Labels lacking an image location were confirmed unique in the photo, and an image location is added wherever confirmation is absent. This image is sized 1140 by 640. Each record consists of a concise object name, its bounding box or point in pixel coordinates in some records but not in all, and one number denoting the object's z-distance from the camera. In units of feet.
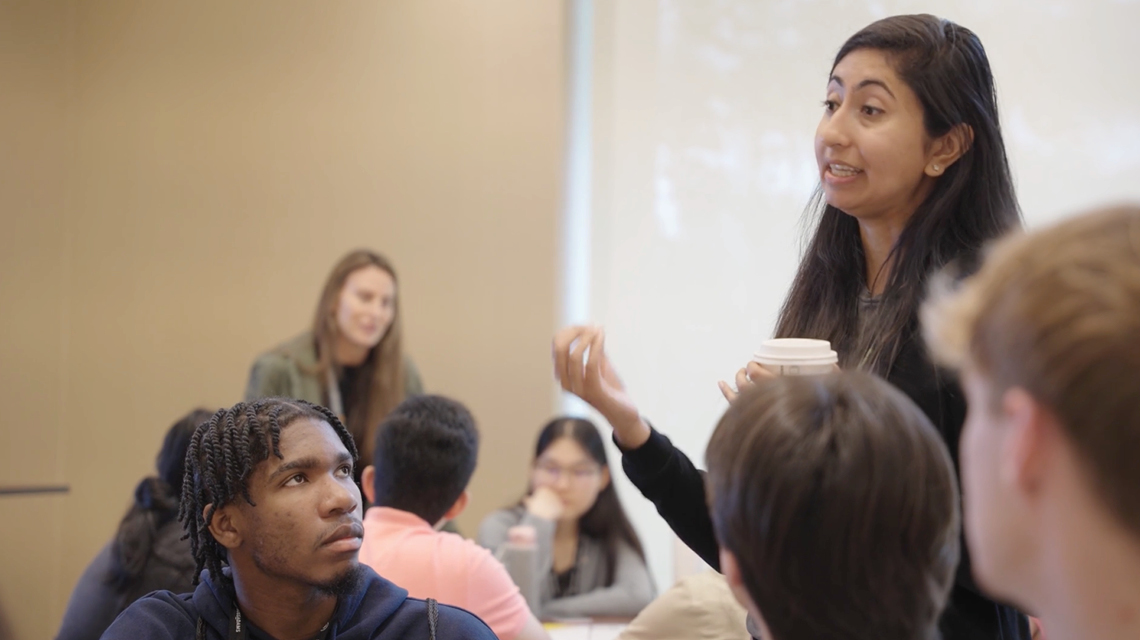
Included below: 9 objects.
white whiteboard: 14.37
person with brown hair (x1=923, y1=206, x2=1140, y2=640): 2.29
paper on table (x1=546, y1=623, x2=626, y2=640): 8.61
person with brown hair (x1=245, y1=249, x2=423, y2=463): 12.91
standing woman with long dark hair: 4.63
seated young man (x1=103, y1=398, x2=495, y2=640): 5.35
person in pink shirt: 6.81
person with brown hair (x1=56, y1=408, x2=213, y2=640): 8.41
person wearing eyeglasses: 11.10
